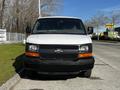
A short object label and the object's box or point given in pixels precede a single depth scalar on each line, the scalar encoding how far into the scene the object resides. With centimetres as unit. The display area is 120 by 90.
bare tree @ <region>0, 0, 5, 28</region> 1981
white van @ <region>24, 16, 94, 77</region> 335
